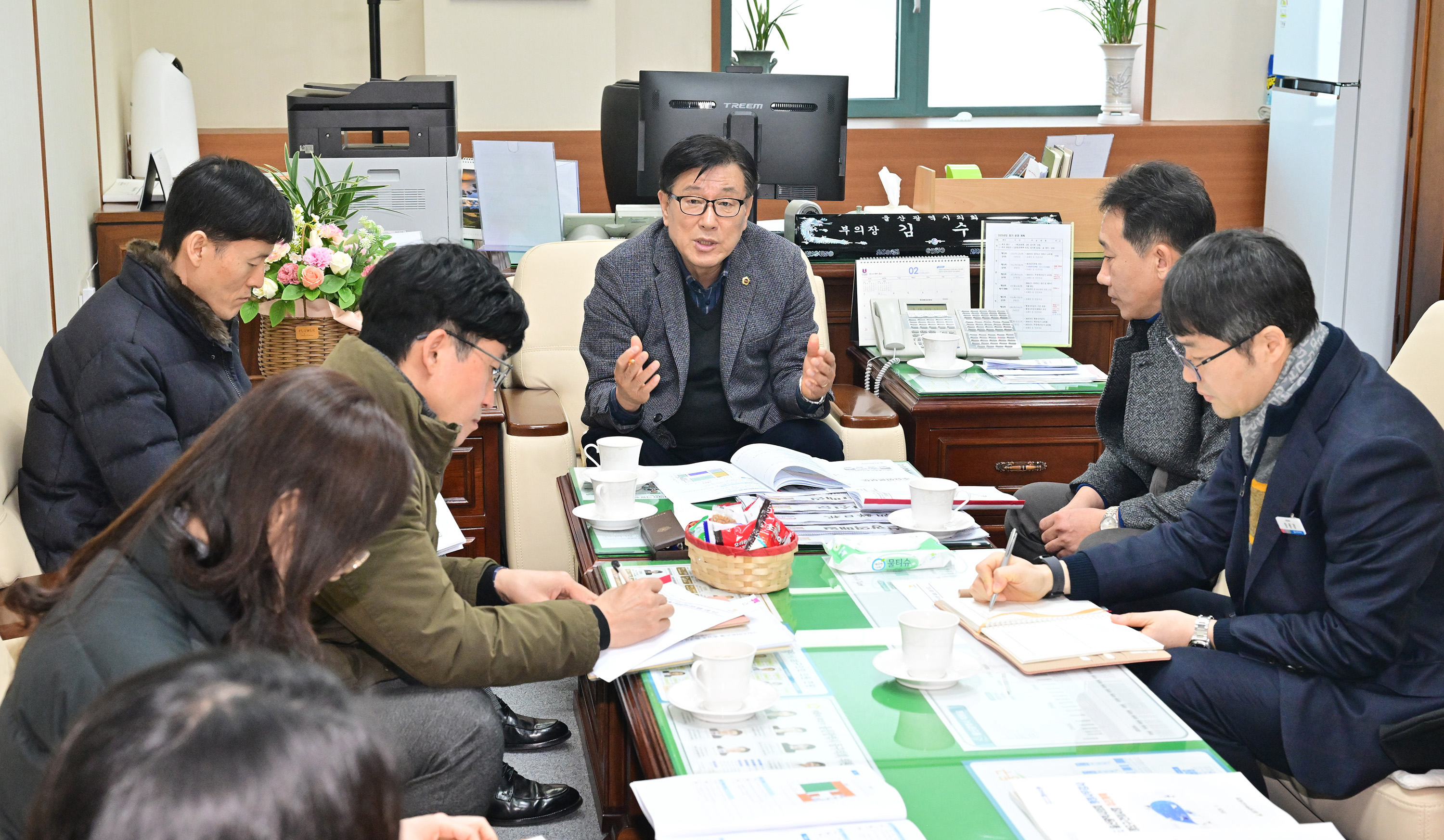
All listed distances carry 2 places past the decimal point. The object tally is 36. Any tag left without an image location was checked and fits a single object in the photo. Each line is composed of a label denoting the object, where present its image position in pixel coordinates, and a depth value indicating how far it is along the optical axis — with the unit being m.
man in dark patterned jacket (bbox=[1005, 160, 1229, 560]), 2.28
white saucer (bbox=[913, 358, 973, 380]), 3.12
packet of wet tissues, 1.95
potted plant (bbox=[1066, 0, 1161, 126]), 5.32
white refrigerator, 4.69
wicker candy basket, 1.83
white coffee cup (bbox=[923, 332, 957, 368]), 3.12
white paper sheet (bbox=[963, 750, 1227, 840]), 1.33
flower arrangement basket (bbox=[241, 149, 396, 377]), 2.83
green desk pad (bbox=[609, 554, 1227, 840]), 1.25
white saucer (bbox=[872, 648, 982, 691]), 1.53
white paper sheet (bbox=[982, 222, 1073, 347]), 3.44
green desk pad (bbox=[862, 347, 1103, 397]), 3.04
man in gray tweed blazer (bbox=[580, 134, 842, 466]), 2.81
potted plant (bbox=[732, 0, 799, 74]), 5.22
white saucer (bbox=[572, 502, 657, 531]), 2.13
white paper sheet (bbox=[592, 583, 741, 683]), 1.61
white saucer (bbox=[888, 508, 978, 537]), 2.11
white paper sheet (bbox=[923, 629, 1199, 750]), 1.41
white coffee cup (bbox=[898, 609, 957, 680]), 1.52
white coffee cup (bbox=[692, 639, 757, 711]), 1.42
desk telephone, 3.33
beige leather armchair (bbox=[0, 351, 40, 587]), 2.03
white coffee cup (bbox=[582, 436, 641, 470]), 2.26
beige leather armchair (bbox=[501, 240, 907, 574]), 3.01
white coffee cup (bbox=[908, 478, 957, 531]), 2.10
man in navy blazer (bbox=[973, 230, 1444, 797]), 1.59
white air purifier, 4.42
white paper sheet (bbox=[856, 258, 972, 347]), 3.44
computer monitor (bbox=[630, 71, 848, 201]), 3.59
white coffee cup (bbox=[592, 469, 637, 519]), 2.12
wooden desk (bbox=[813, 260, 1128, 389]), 3.54
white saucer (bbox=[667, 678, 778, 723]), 1.43
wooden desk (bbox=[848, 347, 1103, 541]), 3.01
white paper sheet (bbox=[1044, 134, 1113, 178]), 5.25
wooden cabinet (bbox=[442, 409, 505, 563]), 3.02
